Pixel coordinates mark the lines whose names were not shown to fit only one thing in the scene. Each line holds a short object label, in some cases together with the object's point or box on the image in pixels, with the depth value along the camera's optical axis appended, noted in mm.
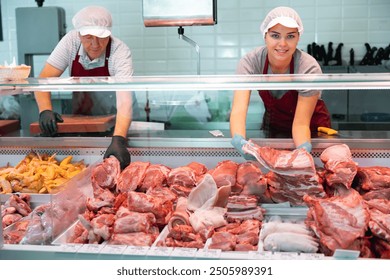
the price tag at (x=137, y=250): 1970
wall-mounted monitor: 3902
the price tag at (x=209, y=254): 1921
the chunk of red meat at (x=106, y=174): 2566
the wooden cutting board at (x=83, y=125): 3316
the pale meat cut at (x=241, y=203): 2326
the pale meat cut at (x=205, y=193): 2330
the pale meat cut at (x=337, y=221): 1954
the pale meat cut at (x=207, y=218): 2170
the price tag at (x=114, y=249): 1986
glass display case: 2035
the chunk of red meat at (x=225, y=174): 2439
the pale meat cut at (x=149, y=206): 2266
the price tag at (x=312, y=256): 1902
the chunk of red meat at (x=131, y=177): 2541
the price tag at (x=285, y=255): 1912
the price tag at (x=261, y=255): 1907
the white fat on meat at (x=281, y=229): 2088
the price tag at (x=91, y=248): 2014
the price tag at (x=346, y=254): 1881
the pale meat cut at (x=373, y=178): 2402
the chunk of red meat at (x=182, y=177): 2541
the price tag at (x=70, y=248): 2029
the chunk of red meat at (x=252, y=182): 2441
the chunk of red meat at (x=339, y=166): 2352
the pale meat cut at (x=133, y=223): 2166
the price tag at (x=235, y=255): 1904
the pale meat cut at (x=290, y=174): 2359
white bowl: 2396
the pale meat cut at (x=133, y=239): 2109
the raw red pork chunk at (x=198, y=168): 2583
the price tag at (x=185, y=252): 1949
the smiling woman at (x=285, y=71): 3023
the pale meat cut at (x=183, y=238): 2078
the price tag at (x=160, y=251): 1956
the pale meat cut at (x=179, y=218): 2213
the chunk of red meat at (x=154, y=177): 2566
